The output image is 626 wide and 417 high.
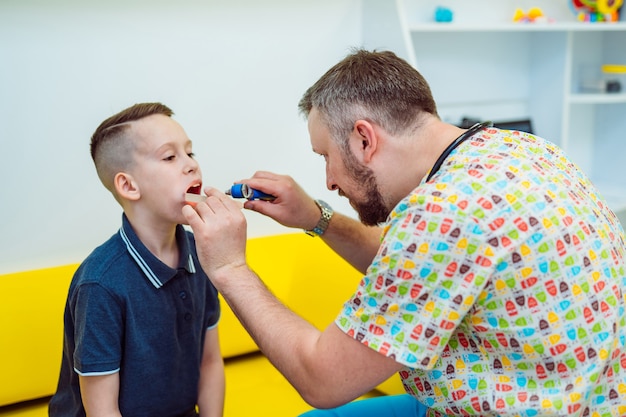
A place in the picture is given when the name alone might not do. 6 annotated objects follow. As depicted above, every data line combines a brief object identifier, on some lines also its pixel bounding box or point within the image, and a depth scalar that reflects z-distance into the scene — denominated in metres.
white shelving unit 2.88
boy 1.47
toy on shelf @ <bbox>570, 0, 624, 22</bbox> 3.11
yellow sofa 1.91
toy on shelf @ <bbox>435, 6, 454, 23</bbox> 2.77
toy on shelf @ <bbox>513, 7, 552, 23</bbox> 2.97
